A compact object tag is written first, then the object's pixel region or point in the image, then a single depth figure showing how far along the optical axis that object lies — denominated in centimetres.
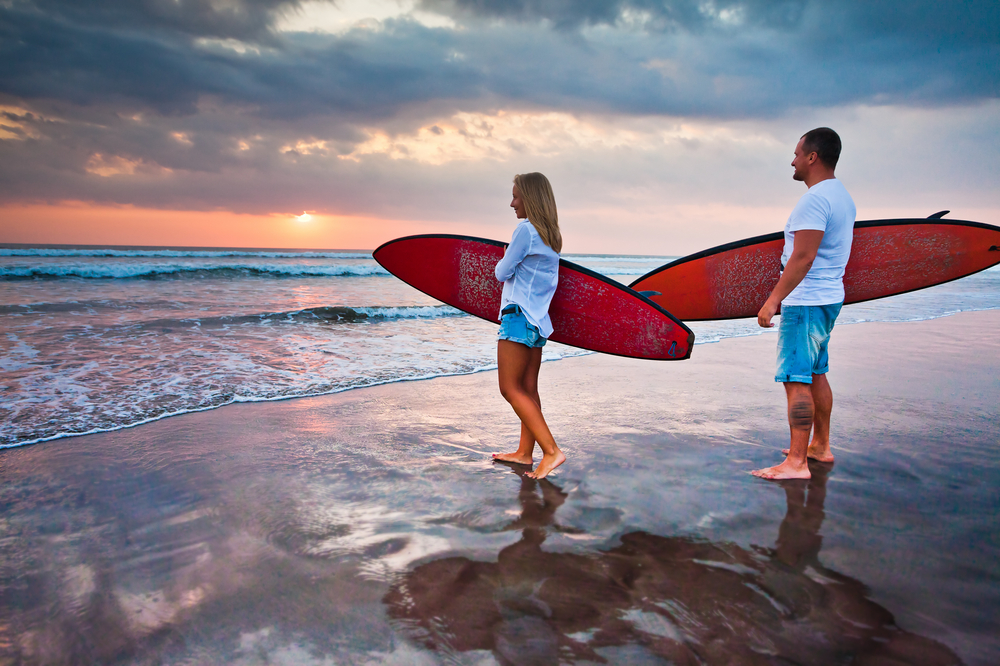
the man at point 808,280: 275
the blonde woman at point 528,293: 284
